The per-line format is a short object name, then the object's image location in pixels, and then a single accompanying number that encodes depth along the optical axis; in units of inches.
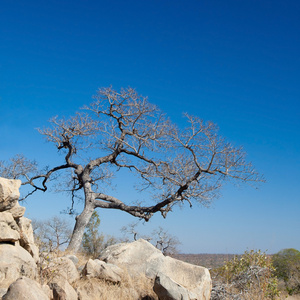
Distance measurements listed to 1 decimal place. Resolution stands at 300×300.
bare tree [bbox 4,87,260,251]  673.0
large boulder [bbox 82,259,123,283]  358.5
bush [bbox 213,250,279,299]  415.7
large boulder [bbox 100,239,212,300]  356.5
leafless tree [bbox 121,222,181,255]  762.8
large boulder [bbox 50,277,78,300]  277.3
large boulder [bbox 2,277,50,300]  220.9
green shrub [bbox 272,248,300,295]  869.8
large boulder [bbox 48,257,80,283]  335.1
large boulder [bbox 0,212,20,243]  298.8
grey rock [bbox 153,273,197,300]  315.9
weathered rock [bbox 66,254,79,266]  414.3
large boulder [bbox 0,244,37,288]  277.6
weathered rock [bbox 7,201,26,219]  327.4
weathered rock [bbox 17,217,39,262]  334.0
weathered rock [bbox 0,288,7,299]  240.9
